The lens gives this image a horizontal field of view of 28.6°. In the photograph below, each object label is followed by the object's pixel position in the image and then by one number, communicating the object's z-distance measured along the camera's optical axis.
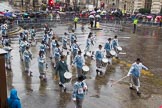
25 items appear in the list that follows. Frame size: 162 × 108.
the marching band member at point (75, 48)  18.98
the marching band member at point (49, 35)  24.82
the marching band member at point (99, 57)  17.02
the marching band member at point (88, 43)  21.37
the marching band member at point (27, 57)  16.47
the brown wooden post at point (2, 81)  8.59
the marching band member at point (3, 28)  28.42
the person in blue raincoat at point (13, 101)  8.94
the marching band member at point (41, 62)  15.60
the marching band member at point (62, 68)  13.80
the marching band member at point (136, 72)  14.05
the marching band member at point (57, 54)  17.61
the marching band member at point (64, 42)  23.59
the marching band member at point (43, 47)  18.69
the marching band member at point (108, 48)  19.43
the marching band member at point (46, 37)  24.23
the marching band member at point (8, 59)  17.77
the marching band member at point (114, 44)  20.80
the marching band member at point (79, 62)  15.27
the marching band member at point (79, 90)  11.15
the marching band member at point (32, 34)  27.73
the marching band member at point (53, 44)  19.09
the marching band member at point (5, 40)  19.40
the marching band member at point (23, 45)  19.28
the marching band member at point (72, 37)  23.23
